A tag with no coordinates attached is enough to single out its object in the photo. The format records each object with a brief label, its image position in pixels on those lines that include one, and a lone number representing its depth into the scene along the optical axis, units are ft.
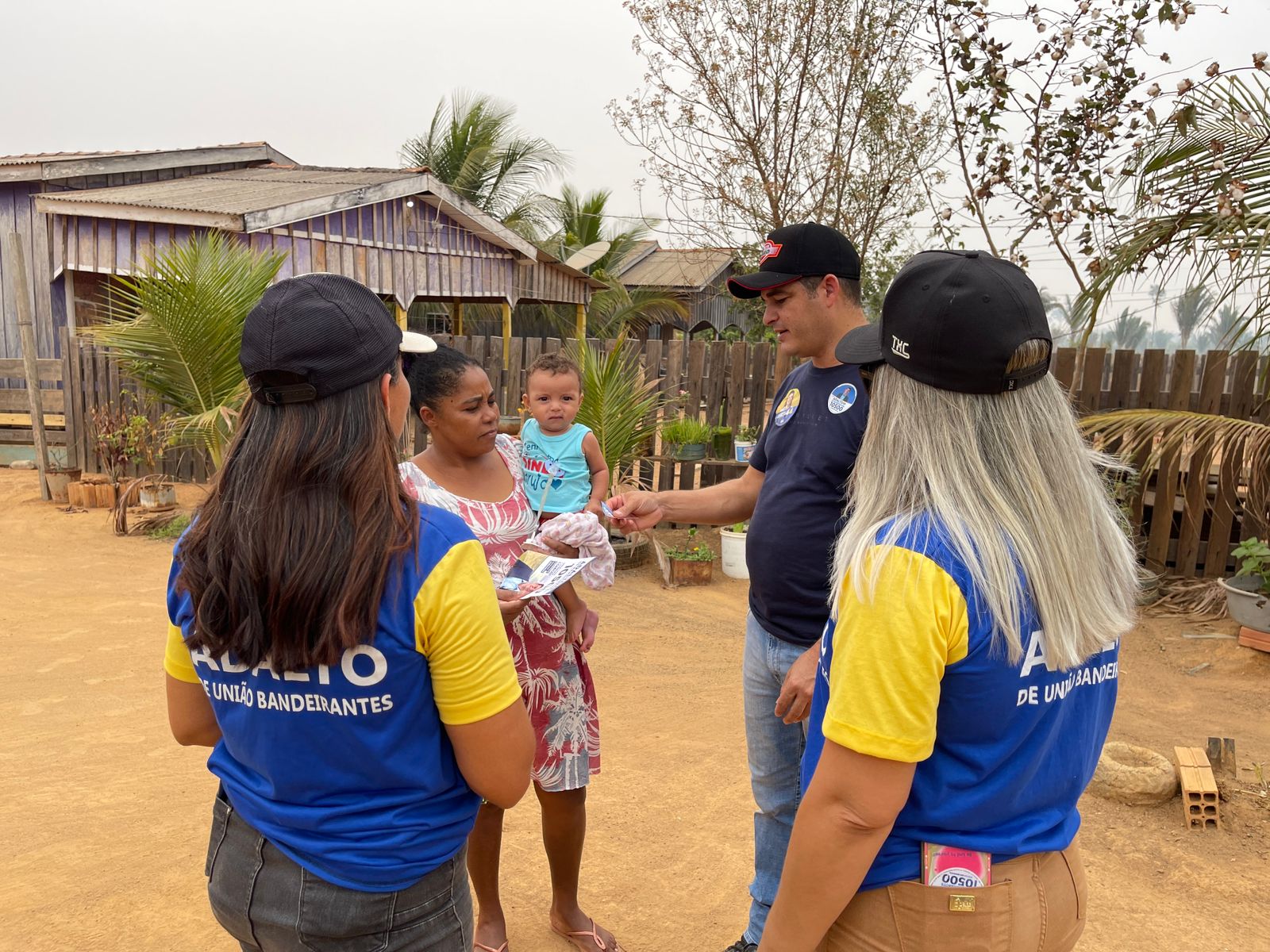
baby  13.41
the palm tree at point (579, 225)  87.92
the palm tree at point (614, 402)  25.88
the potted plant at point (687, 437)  29.40
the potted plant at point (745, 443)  29.55
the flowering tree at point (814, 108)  27.71
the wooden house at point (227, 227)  35.81
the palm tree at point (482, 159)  76.89
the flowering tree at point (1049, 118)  19.13
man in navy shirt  8.40
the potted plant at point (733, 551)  24.77
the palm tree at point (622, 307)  79.00
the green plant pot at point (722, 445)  29.68
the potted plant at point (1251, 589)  19.40
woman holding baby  8.94
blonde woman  4.21
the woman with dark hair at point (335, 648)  4.63
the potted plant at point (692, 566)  24.71
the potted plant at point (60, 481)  33.19
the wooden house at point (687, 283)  86.43
